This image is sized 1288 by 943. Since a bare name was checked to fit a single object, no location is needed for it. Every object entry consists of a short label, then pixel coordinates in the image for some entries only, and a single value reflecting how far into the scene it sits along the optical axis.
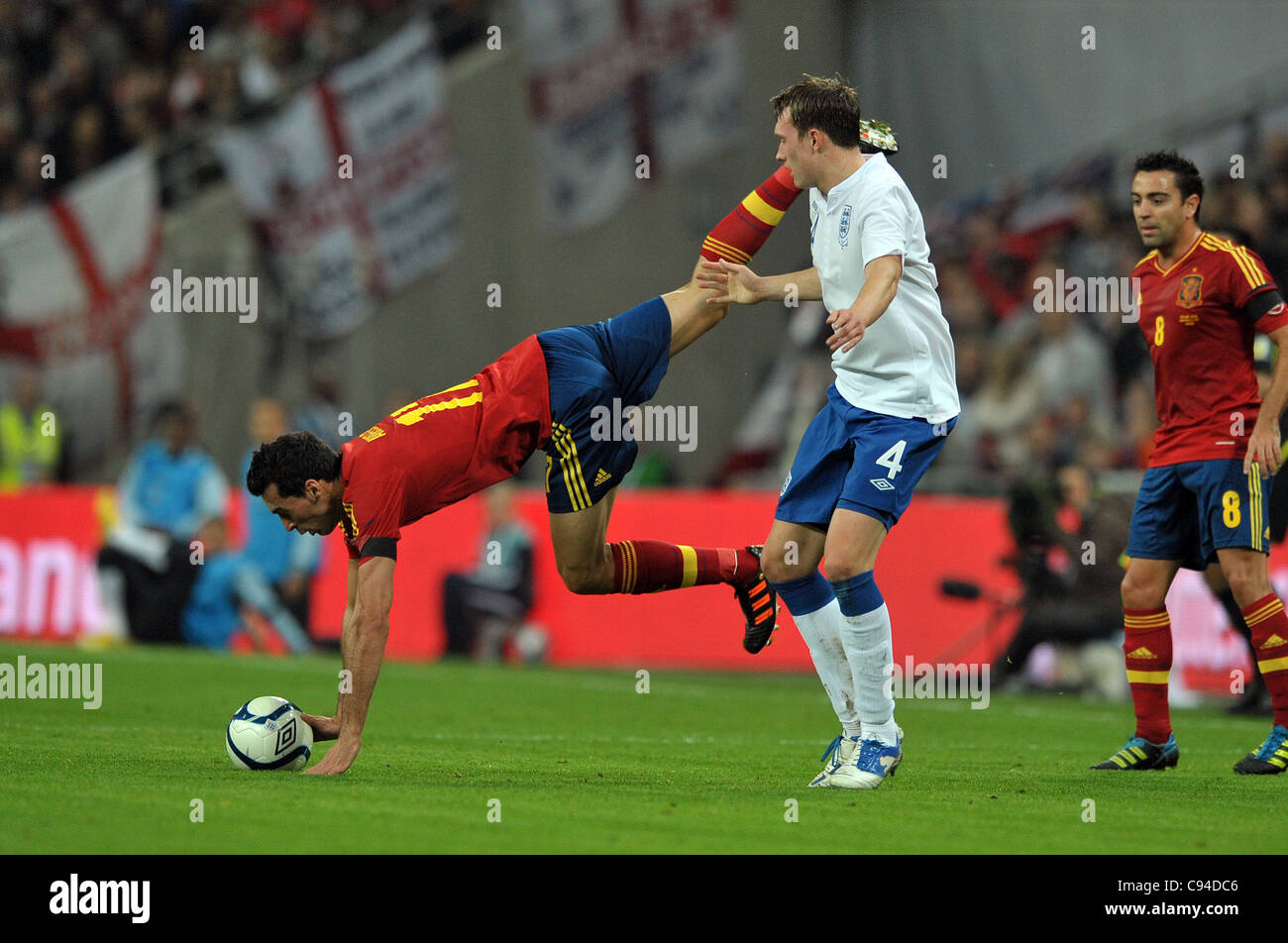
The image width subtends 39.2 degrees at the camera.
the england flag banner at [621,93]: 19.61
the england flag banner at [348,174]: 18.61
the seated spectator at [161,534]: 15.09
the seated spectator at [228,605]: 14.99
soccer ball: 6.74
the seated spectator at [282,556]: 15.03
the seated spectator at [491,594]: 14.70
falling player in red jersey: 6.70
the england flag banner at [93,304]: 18.73
